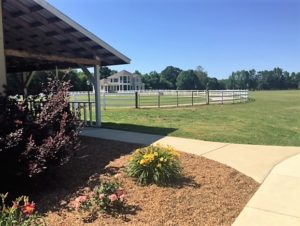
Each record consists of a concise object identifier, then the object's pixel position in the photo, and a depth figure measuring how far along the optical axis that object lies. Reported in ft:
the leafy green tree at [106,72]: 280.86
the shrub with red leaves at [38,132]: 12.49
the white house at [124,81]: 247.95
